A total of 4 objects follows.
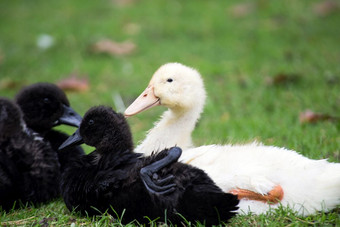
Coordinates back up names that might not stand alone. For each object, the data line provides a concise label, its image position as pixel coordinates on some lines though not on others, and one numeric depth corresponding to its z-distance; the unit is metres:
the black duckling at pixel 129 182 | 5.72
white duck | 6.02
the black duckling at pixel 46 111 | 8.43
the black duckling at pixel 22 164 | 7.15
